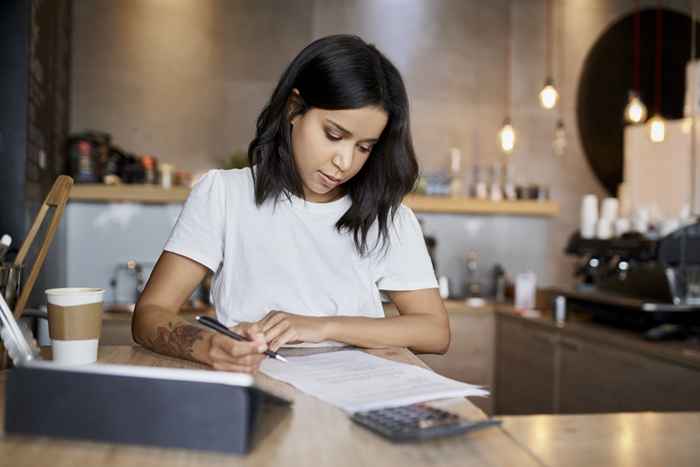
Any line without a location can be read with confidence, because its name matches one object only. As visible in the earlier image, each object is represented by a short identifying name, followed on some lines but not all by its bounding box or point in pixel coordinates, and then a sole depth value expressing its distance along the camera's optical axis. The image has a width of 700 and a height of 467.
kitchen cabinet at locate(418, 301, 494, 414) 4.31
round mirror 4.89
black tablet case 0.78
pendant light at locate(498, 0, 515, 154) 4.35
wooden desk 0.75
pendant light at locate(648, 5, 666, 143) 4.81
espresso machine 2.95
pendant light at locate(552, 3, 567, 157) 4.88
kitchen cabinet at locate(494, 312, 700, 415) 2.68
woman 1.46
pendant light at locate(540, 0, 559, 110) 4.88
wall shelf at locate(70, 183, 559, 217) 4.16
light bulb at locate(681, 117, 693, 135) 4.07
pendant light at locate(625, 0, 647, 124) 4.91
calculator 0.81
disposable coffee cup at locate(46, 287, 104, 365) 1.09
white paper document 0.95
